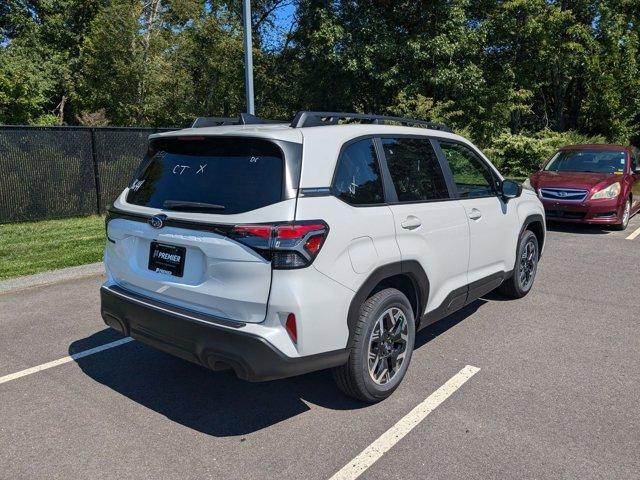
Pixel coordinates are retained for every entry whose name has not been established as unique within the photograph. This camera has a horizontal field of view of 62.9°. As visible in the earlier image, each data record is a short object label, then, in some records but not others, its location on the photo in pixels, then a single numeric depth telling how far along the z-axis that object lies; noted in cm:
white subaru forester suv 283
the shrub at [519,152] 1844
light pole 964
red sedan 950
